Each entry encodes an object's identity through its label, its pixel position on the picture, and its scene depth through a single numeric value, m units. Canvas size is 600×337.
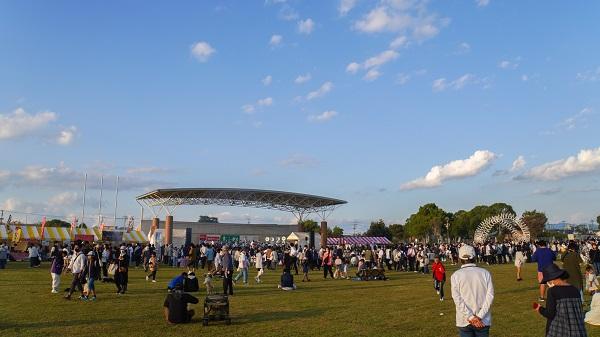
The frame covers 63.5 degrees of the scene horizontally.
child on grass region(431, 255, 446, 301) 14.13
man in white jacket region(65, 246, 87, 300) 14.52
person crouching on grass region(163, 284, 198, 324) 10.61
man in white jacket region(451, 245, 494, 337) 5.35
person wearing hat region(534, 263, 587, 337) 4.96
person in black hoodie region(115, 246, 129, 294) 16.28
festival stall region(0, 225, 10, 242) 40.09
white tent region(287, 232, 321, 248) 45.81
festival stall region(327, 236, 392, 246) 64.25
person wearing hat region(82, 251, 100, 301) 14.45
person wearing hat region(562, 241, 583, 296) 10.92
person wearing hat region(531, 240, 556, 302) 12.02
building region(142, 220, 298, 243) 72.88
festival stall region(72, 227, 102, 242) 42.80
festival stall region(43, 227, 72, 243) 42.41
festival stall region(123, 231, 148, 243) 47.28
